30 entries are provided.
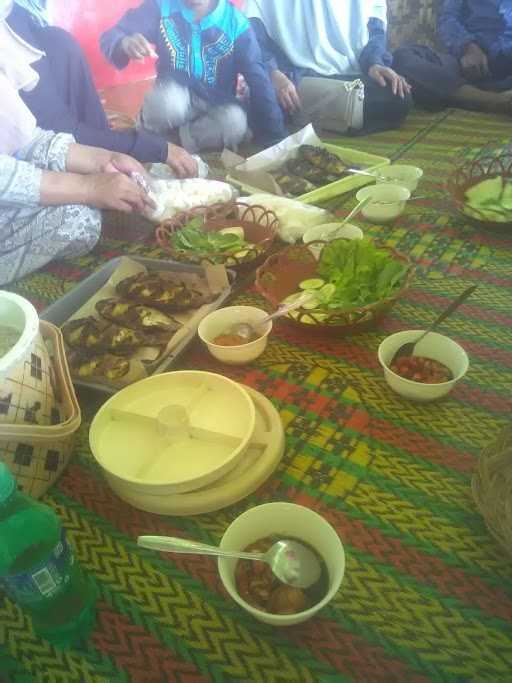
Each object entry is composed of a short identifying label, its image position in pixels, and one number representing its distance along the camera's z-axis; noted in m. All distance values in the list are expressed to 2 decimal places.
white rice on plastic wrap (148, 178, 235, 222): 1.61
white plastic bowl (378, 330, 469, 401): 0.87
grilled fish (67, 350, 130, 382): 0.97
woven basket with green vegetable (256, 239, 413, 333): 1.02
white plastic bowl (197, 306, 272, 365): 1.02
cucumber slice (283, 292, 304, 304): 1.10
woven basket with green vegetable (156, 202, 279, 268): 1.31
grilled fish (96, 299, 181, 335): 1.09
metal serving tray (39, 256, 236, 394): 1.14
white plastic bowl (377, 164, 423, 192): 1.62
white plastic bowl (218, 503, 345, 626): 0.60
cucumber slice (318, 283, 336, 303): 1.06
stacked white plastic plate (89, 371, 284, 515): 0.76
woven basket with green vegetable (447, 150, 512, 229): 1.37
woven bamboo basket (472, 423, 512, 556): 0.64
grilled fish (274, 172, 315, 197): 1.76
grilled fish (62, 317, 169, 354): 1.03
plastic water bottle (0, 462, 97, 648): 0.55
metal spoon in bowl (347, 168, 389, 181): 1.67
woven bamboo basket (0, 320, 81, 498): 0.74
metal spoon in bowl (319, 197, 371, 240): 1.33
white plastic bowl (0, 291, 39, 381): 0.74
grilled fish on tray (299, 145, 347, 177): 1.83
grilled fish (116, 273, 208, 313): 1.13
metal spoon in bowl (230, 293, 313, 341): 1.01
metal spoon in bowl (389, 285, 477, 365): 0.92
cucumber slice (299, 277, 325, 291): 1.12
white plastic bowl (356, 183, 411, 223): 1.50
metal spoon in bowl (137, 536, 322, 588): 0.61
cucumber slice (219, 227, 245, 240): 1.41
